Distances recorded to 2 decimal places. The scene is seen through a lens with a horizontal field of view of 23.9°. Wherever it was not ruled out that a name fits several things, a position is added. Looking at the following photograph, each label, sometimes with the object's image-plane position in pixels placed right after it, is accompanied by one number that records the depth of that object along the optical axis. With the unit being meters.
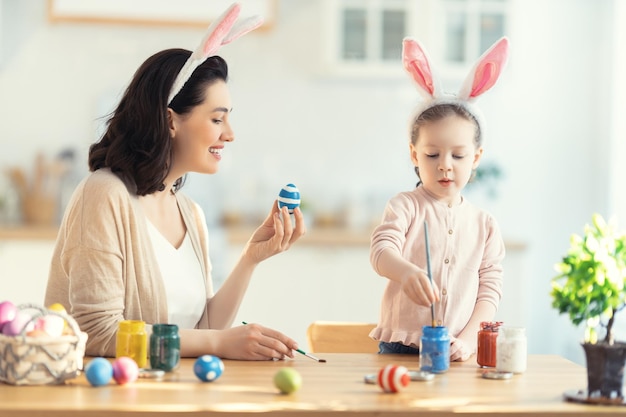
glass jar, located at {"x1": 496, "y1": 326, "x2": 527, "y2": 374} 2.70
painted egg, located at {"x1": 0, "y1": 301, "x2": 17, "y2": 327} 2.53
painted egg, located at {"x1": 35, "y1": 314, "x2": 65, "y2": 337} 2.53
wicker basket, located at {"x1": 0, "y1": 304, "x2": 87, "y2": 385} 2.50
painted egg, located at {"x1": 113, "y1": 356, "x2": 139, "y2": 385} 2.52
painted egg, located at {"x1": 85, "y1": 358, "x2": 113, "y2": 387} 2.51
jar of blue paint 2.68
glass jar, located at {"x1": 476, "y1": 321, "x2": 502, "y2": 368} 2.78
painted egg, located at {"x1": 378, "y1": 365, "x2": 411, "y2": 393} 2.50
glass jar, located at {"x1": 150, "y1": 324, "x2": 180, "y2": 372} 2.63
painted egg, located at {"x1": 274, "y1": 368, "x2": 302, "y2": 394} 2.48
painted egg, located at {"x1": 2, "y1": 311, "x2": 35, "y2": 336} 2.52
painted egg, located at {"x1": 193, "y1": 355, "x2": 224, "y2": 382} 2.55
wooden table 2.37
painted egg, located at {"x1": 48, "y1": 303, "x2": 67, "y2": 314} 2.60
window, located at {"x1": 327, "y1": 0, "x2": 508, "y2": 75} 5.71
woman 2.82
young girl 2.96
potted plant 2.49
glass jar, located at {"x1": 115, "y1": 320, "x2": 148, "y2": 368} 2.66
